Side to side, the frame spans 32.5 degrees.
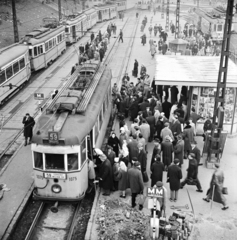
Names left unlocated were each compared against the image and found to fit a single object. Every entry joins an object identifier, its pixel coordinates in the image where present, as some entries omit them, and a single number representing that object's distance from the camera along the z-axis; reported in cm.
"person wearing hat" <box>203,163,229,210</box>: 1068
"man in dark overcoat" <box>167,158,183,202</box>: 1096
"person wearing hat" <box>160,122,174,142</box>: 1338
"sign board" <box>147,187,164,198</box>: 946
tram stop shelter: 1543
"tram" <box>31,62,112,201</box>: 1030
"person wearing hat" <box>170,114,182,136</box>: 1384
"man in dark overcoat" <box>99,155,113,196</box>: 1127
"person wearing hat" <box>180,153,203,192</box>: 1153
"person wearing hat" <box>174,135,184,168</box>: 1251
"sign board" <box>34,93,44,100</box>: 1605
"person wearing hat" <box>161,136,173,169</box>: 1251
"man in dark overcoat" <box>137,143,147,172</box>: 1192
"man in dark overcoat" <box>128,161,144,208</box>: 1073
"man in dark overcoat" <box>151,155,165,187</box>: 1124
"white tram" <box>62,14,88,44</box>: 3884
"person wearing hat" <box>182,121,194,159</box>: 1366
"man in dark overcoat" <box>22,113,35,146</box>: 1514
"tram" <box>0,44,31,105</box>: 2023
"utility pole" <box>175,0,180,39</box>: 3367
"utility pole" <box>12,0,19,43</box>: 3215
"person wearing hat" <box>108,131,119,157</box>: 1303
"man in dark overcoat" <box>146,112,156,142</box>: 1485
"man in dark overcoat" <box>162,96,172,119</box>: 1675
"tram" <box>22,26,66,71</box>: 2623
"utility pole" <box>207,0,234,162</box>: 1203
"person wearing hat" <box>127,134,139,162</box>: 1254
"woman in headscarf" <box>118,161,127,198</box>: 1122
